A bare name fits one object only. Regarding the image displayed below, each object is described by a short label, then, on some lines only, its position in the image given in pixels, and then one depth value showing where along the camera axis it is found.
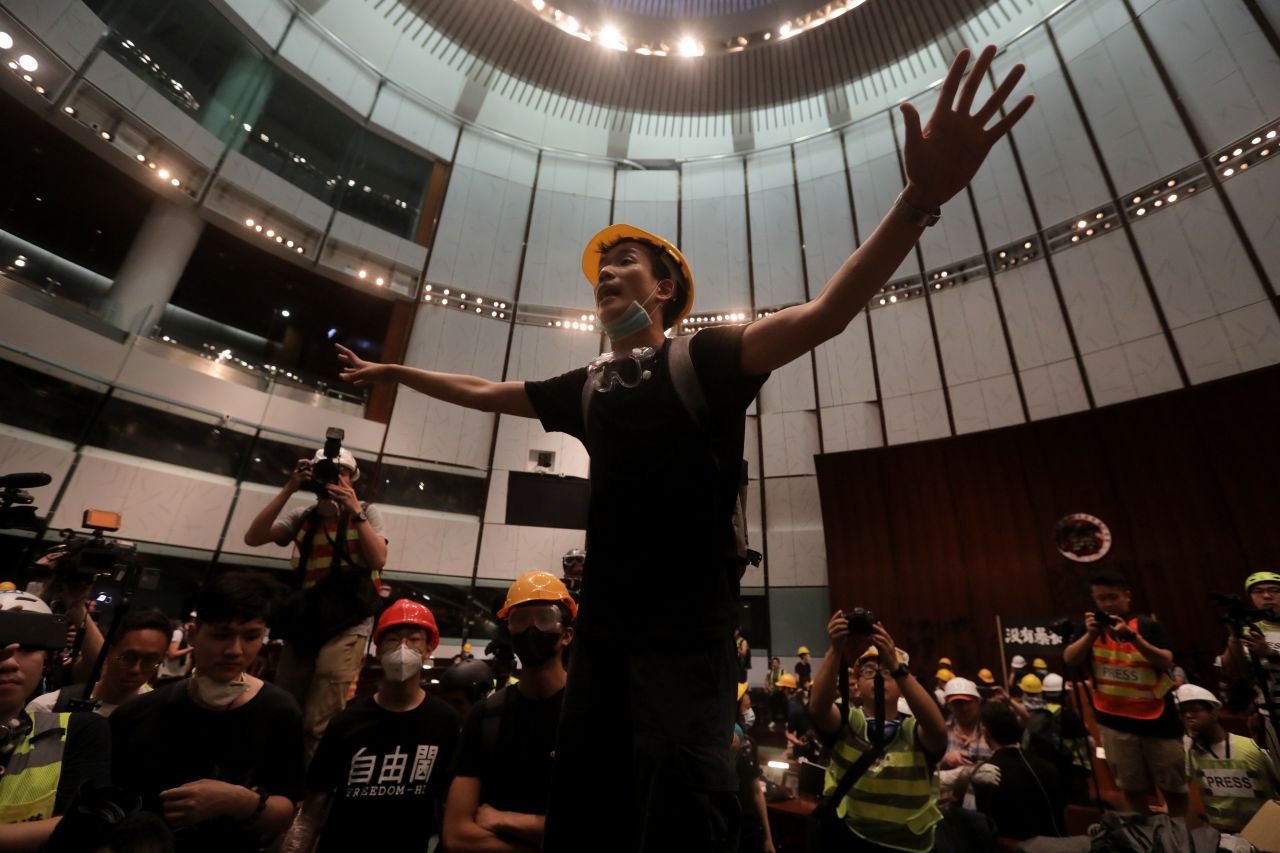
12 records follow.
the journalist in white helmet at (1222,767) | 3.29
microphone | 1.87
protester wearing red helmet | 2.34
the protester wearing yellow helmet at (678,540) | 0.81
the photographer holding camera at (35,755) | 1.68
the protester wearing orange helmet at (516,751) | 2.10
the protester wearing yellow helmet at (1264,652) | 2.77
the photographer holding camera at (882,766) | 2.57
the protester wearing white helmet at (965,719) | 4.62
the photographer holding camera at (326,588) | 2.59
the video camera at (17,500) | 1.86
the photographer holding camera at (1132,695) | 3.40
